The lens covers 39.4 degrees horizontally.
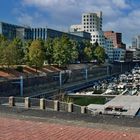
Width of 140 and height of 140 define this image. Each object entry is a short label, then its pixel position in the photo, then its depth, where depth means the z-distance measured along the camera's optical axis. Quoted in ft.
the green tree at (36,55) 147.08
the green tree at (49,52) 175.13
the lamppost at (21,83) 112.55
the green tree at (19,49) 148.71
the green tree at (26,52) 157.95
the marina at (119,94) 85.12
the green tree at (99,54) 256.36
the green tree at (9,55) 132.23
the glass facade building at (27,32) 277.72
